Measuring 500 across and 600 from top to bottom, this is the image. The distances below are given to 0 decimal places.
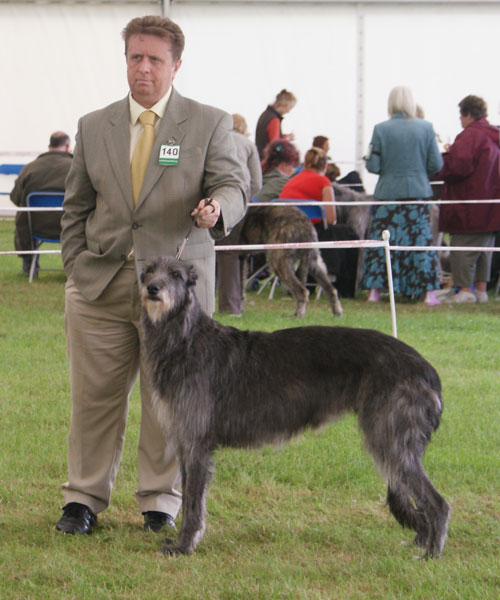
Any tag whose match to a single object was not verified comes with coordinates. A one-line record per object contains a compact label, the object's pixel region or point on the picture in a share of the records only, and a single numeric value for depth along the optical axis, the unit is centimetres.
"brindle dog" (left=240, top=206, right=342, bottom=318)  1631
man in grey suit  658
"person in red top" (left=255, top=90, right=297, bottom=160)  2069
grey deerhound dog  628
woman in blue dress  1739
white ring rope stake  972
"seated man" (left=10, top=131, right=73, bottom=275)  2013
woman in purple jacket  1805
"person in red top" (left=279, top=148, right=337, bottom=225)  1804
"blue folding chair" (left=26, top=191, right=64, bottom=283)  1993
